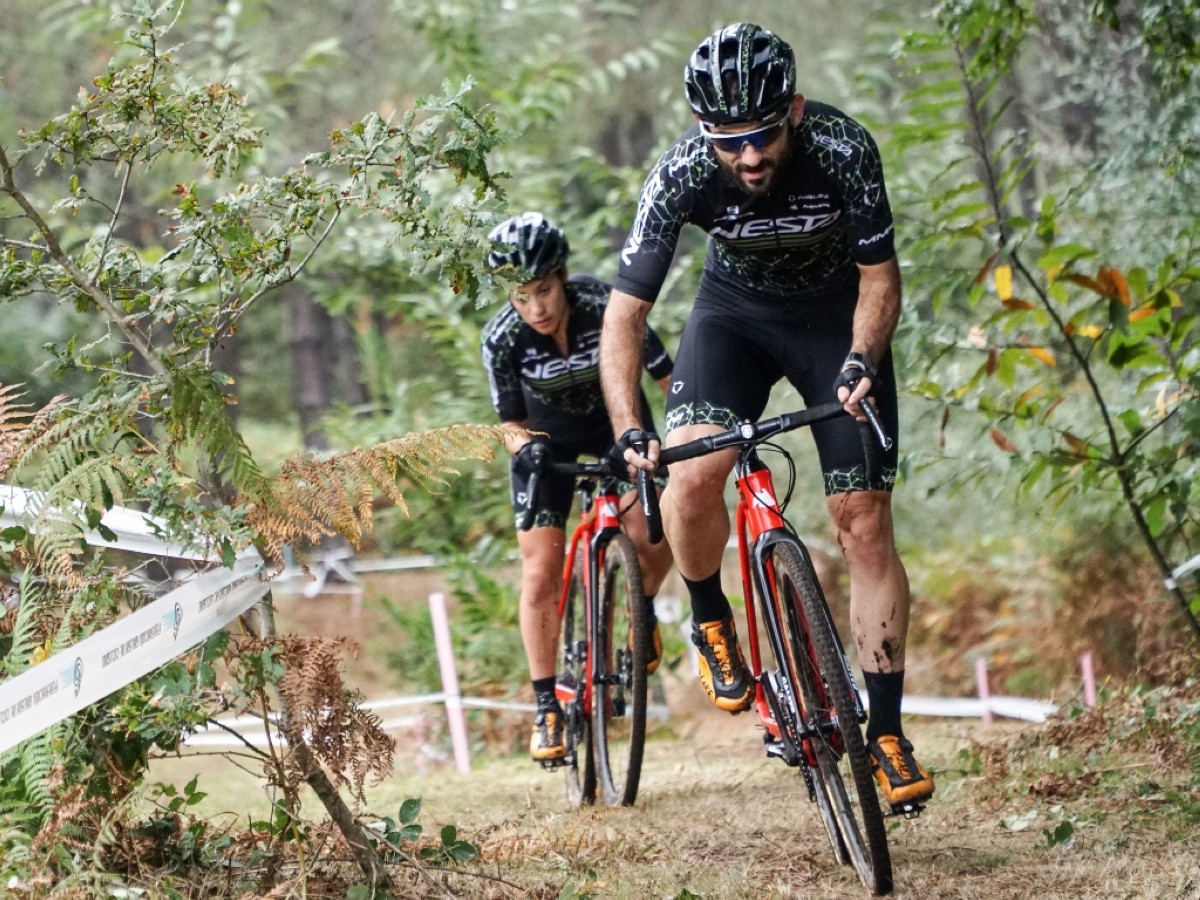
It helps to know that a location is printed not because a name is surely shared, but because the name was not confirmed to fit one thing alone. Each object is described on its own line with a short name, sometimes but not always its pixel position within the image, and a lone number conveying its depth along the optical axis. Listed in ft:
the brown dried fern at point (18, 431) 21.54
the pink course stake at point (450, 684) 60.64
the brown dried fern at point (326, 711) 21.71
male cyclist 27.40
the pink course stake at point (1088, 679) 56.59
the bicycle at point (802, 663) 25.90
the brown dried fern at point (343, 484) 21.77
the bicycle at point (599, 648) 37.11
